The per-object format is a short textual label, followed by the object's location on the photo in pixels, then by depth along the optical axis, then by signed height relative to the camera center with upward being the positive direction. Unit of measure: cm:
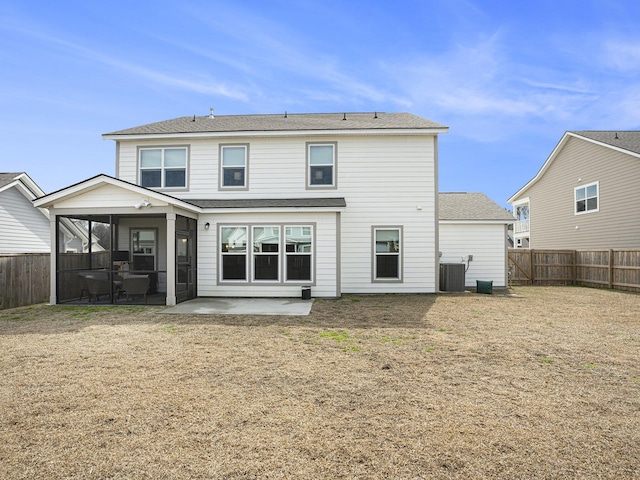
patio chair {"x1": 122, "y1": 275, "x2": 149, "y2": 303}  1104 -105
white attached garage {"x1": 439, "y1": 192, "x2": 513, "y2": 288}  1565 +21
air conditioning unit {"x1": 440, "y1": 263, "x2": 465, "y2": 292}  1411 -105
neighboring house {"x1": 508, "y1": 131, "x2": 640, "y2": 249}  1672 +301
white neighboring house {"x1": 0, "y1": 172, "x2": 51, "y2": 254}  1695 +165
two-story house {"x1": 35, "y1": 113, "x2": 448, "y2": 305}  1326 +255
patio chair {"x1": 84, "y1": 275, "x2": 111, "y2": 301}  1122 -109
